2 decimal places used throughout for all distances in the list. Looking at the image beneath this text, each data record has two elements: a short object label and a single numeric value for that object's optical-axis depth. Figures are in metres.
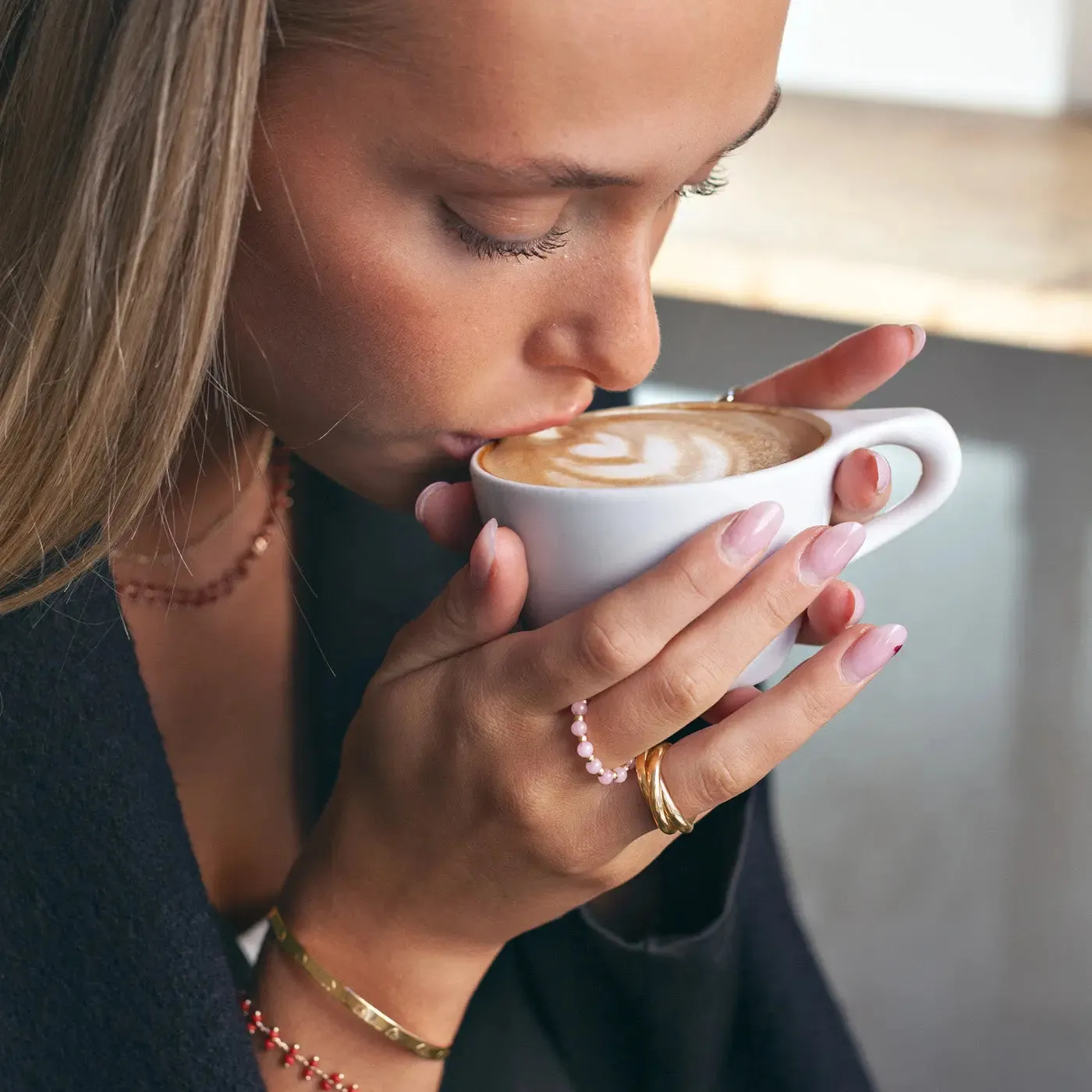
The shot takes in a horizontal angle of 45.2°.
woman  0.59
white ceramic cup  0.61
